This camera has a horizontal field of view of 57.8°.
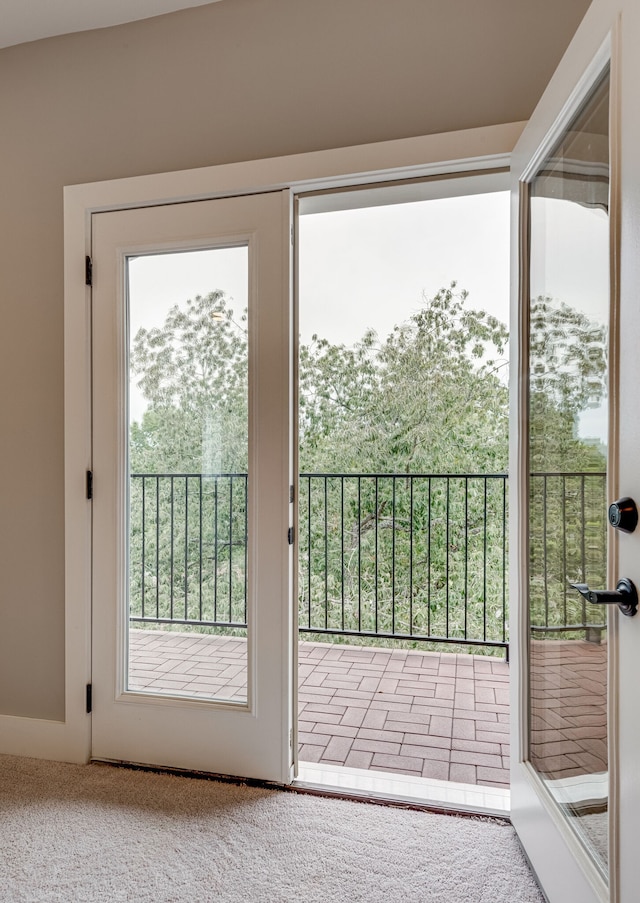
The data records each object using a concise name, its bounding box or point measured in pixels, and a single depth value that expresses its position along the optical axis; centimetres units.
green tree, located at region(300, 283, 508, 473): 415
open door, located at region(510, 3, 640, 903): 105
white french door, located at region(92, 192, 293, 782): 205
